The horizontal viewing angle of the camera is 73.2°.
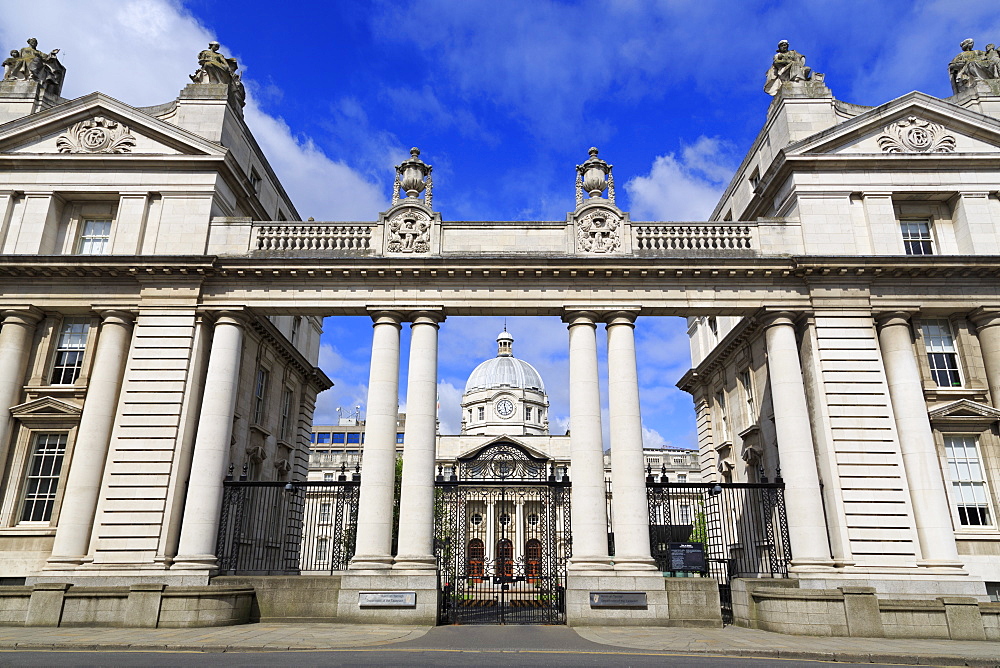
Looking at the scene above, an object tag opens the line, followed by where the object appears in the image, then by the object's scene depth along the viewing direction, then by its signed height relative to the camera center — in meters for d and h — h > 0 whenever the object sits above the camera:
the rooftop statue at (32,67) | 26.08 +17.99
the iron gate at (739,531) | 20.70 +0.78
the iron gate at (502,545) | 19.98 +0.27
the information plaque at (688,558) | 20.52 -0.07
